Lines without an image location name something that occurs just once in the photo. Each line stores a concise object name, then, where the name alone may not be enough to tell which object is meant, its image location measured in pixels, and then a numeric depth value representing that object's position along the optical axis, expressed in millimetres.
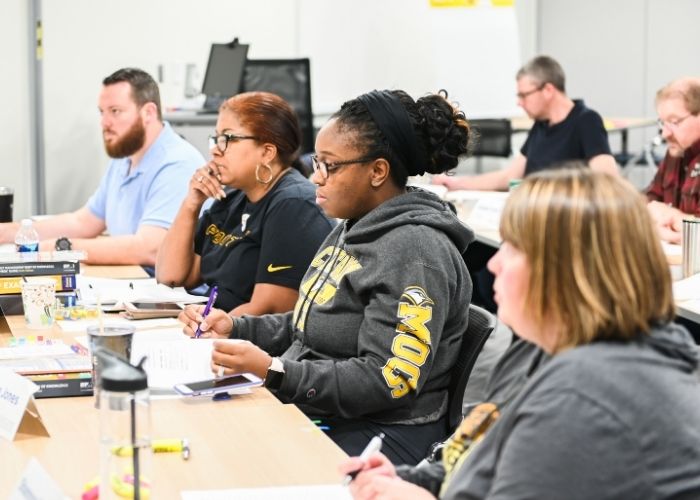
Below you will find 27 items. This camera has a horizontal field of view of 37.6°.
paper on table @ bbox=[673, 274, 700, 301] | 2848
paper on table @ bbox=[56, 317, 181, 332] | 2582
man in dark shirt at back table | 5250
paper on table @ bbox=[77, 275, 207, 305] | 2855
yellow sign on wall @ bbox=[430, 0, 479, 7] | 7695
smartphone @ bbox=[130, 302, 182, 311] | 2764
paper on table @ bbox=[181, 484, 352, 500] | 1485
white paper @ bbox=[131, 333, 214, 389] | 2080
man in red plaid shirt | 4137
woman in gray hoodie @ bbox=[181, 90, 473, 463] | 2053
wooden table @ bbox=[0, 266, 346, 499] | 1565
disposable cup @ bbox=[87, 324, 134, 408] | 1881
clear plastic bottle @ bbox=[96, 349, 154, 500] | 1274
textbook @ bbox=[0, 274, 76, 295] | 2709
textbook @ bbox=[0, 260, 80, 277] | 2697
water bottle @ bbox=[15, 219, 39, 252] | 3188
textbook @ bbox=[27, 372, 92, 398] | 2012
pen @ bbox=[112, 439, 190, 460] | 1672
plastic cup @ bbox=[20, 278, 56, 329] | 2594
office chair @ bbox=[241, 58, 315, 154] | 6156
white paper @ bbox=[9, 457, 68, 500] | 1382
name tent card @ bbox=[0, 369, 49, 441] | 1729
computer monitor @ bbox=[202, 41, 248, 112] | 6117
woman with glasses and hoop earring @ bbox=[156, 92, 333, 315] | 2764
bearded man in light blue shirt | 3811
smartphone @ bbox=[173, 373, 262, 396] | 1975
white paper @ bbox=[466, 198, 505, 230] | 4316
